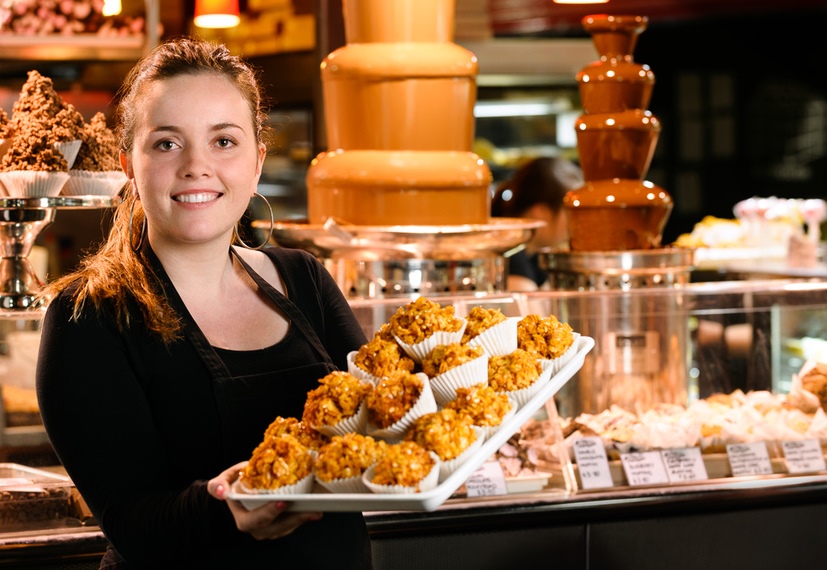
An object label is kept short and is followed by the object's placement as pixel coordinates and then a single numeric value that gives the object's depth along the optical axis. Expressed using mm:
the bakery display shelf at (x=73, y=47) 5102
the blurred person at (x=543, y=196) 5113
